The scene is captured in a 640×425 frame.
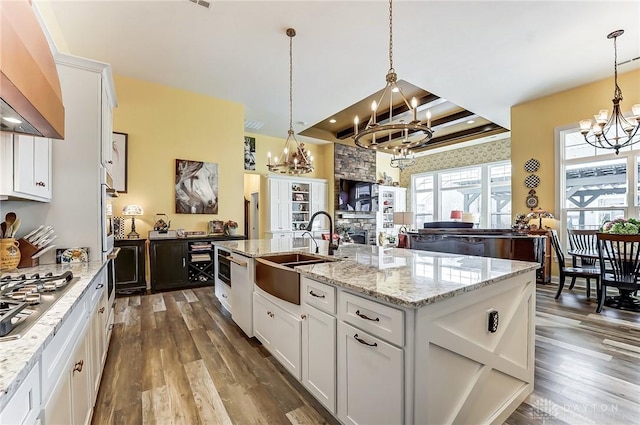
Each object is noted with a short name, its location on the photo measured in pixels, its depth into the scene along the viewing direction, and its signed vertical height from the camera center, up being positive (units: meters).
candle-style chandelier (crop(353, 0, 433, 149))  2.22 +0.72
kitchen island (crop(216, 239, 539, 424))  1.19 -0.65
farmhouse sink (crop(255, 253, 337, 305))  1.92 -0.47
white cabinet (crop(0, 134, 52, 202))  1.52 +0.27
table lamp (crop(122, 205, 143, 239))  4.26 -0.01
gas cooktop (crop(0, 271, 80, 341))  0.93 -0.37
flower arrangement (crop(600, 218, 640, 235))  3.20 -0.16
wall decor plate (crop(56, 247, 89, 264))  2.06 -0.32
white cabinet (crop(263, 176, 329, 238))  7.25 +0.27
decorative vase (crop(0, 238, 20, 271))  1.72 -0.27
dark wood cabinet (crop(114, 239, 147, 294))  4.11 -0.80
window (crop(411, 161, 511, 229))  8.34 +0.63
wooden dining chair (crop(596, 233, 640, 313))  3.16 -0.58
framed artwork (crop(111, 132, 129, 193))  4.35 +0.80
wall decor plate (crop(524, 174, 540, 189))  5.43 +0.63
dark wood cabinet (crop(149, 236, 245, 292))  4.38 -0.82
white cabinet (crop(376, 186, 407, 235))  9.54 +0.25
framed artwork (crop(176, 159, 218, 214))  4.97 +0.46
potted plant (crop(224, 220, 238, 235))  5.16 -0.27
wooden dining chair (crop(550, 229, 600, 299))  3.62 -0.77
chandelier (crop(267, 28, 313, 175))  3.95 +0.73
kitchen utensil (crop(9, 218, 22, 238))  1.85 -0.10
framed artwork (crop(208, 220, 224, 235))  5.20 -0.27
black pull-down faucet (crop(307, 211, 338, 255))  2.50 -0.31
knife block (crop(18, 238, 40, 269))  1.91 -0.28
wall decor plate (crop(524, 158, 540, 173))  5.43 +0.94
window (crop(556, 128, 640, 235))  4.68 +0.53
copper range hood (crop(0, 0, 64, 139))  0.93 +0.54
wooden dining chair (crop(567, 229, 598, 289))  4.12 -0.44
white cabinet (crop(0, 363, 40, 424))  0.68 -0.51
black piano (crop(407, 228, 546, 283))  4.05 -0.47
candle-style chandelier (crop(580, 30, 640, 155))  3.49 +1.26
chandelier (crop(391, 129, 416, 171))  4.58 +1.00
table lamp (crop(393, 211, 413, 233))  8.19 -0.15
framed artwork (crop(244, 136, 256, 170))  7.11 +1.52
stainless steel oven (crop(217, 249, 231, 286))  3.21 -0.65
